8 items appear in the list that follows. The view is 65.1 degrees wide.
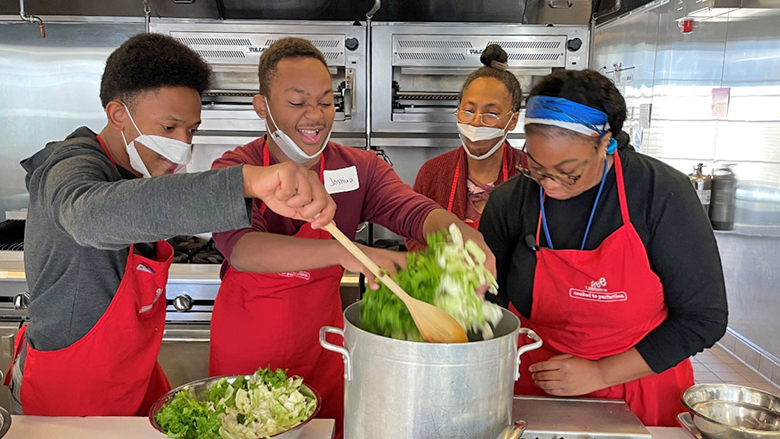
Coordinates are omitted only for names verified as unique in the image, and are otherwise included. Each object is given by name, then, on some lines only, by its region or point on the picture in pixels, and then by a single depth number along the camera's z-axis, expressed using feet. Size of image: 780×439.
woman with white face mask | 8.25
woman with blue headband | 4.88
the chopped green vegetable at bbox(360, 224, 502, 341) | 3.71
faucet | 11.05
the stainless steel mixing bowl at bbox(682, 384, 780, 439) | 4.51
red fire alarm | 12.99
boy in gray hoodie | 4.73
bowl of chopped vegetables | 4.00
